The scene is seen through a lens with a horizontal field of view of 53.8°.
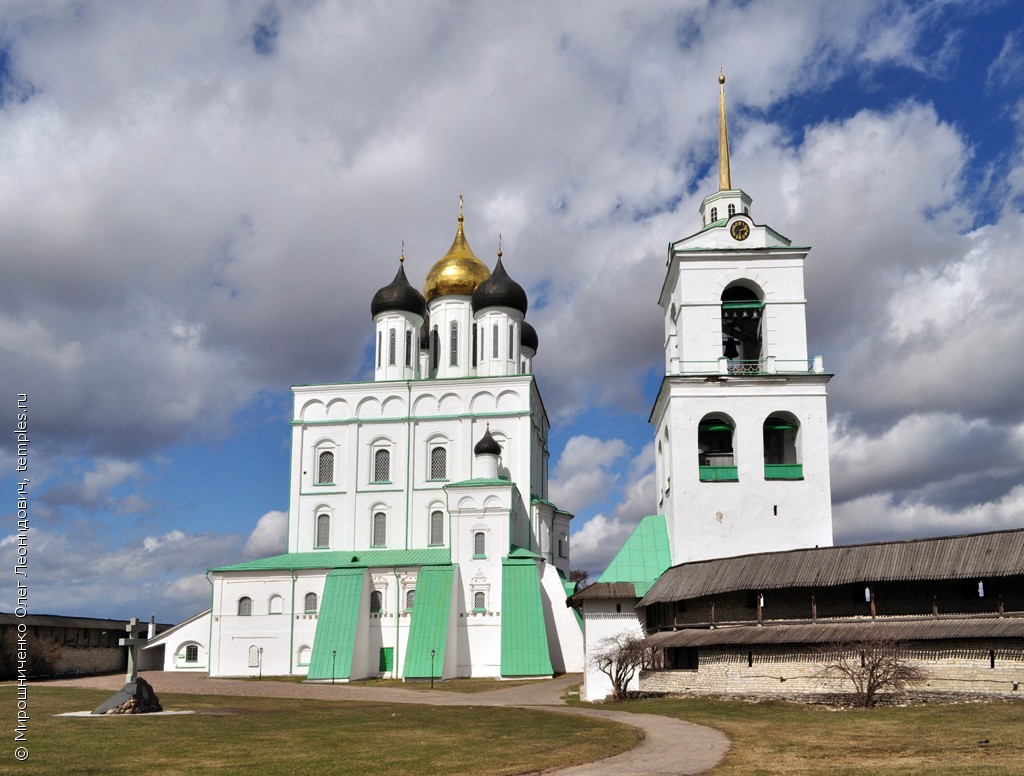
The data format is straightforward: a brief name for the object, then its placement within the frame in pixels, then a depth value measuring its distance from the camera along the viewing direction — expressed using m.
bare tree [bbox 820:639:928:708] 21.41
